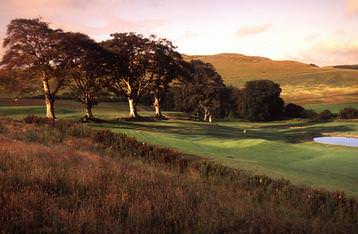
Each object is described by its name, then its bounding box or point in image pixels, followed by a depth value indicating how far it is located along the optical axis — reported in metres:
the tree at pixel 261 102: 91.12
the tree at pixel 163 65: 58.84
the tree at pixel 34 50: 40.66
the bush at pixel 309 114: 90.03
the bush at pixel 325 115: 85.81
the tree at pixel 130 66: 55.91
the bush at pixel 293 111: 95.12
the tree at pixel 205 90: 84.19
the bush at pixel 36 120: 32.54
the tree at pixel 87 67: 44.91
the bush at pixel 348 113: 84.38
